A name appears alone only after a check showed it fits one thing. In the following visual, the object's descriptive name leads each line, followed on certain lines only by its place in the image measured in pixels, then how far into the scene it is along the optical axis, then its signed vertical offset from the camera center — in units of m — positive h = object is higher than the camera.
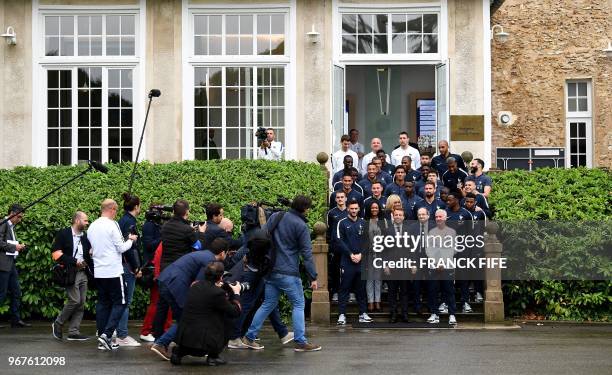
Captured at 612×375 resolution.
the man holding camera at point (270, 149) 23.55 +0.90
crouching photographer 12.72 -1.32
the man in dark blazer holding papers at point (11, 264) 16.81 -0.99
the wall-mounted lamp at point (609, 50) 30.06 +3.62
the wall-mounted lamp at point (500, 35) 28.25 +3.87
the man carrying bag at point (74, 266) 15.49 -0.97
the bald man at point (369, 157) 21.92 +0.69
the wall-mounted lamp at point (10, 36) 24.55 +3.30
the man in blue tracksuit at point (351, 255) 17.62 -0.93
